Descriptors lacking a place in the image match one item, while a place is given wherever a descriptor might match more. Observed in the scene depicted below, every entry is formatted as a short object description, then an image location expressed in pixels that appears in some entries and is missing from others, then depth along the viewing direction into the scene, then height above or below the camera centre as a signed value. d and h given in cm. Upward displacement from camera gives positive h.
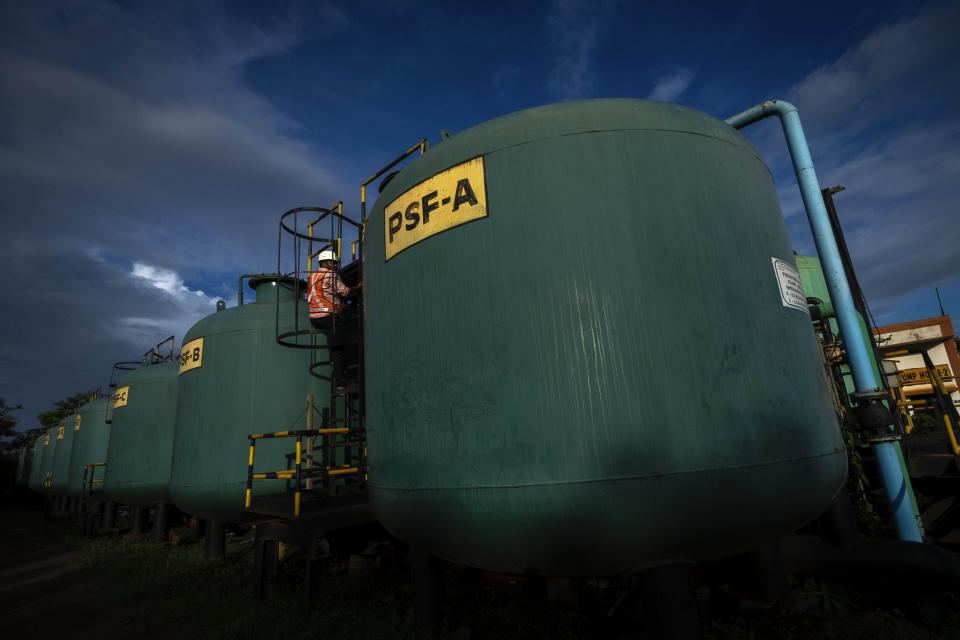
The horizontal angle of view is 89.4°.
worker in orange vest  732 +236
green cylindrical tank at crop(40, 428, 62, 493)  2228 +87
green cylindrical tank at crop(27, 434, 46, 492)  2557 +58
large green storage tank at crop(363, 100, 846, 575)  271 +47
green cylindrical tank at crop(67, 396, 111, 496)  1589 +103
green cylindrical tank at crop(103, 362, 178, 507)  1106 +67
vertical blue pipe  499 +135
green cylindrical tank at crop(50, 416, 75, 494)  1931 +72
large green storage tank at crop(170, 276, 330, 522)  757 +88
